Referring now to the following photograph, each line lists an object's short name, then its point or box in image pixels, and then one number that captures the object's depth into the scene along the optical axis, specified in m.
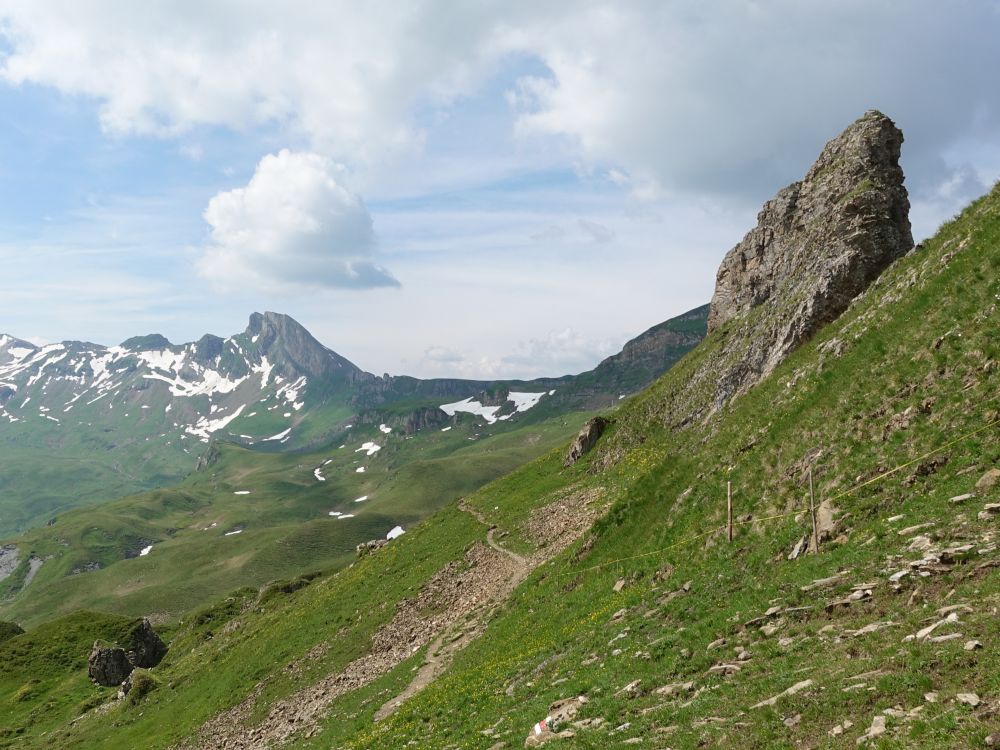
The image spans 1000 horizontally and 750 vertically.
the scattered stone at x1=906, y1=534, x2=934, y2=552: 17.62
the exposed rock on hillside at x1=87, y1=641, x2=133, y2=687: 81.00
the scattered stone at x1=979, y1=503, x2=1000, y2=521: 17.52
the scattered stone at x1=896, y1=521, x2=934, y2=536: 18.98
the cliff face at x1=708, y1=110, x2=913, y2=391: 50.06
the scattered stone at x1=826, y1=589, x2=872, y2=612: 16.94
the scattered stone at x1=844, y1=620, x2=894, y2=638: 14.97
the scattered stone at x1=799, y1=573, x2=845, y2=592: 18.73
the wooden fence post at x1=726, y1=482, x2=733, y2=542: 27.69
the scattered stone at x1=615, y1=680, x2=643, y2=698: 18.22
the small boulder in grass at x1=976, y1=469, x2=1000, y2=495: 19.16
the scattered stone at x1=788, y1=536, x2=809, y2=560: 23.06
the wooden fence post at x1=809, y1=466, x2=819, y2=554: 22.47
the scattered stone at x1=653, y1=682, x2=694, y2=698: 16.89
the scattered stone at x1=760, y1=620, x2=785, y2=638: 17.90
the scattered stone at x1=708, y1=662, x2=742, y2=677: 16.69
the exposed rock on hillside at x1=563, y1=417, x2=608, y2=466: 75.50
